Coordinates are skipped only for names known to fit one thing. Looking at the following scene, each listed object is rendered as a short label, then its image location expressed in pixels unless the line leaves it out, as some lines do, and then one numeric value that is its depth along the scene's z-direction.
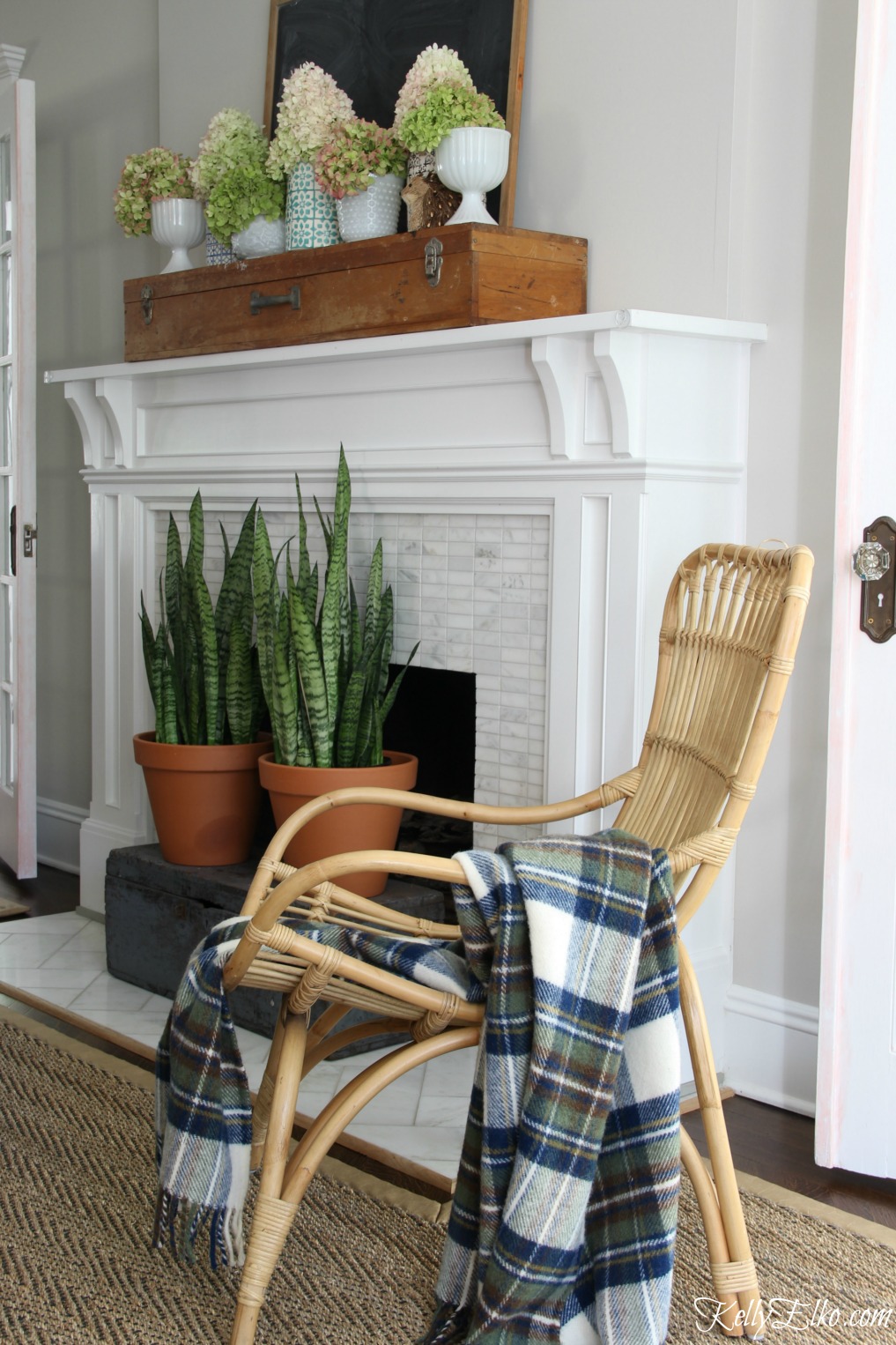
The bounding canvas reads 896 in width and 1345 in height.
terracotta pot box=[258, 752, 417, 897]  2.60
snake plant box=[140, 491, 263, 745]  2.94
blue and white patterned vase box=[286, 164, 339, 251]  2.84
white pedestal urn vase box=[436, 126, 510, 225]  2.50
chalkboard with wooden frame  2.66
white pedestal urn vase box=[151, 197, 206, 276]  3.20
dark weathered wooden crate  2.72
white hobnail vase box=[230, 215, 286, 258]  2.97
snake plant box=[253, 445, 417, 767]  2.62
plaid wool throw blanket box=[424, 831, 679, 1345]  1.52
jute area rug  1.72
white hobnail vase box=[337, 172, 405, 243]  2.73
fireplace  2.34
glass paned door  3.78
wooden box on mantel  2.47
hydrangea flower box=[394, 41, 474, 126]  2.54
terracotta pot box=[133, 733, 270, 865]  2.90
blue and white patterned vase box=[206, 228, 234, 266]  3.10
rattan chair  1.55
